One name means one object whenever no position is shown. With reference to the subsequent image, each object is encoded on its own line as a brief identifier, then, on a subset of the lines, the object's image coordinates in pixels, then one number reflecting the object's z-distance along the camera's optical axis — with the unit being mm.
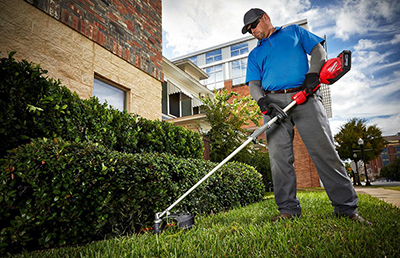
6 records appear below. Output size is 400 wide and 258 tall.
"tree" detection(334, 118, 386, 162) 20984
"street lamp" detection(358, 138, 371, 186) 17869
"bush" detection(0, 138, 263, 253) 1821
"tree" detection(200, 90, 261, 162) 8392
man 2262
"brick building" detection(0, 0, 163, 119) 3609
